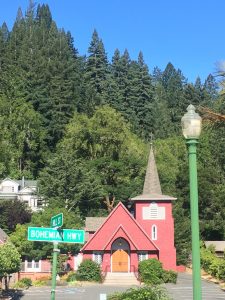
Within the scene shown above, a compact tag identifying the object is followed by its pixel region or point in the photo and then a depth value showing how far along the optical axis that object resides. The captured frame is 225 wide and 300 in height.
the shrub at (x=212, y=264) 40.31
